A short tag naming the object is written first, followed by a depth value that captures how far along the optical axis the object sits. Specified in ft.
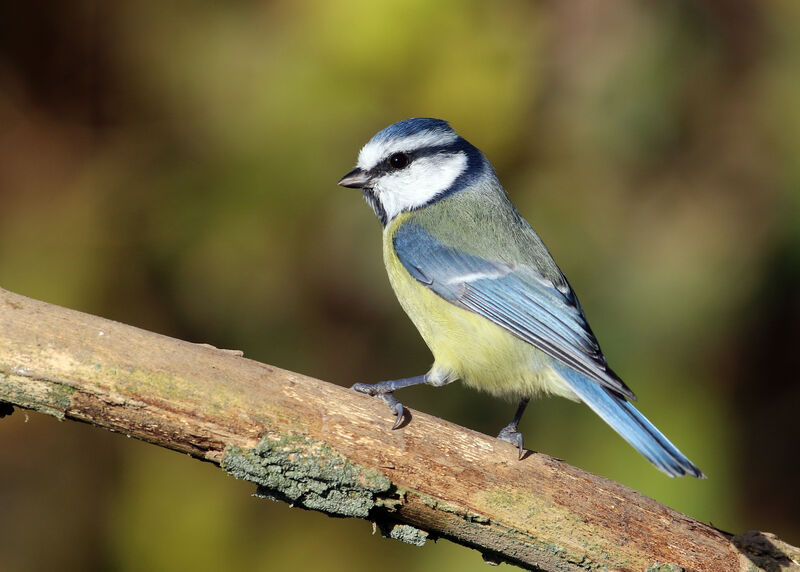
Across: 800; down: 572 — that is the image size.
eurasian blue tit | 8.09
